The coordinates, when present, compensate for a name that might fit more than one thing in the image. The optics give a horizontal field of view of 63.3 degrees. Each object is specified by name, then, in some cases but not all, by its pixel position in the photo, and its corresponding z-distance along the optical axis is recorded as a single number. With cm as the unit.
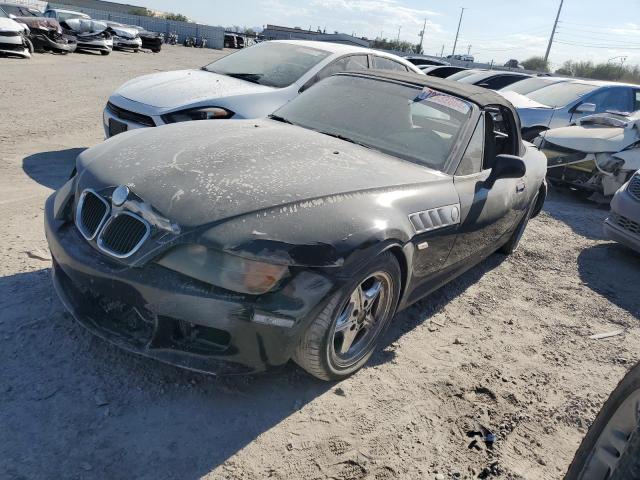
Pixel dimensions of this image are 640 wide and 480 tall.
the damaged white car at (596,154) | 693
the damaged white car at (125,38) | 2500
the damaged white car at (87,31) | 1969
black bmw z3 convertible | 221
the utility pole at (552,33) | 5519
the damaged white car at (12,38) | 1418
